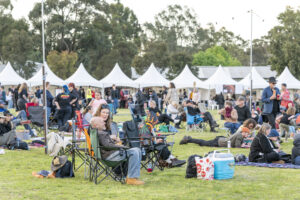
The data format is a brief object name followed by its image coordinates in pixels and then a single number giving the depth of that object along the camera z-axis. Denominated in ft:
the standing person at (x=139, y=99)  77.24
